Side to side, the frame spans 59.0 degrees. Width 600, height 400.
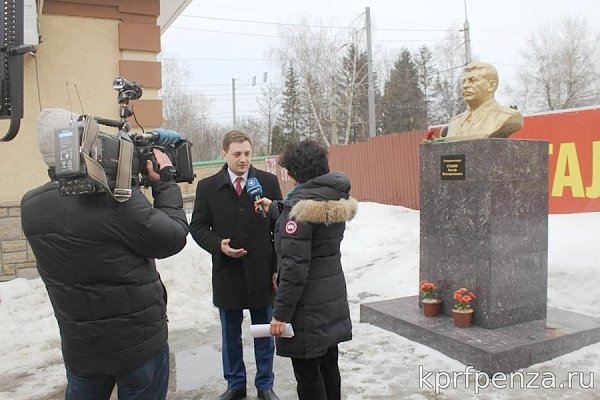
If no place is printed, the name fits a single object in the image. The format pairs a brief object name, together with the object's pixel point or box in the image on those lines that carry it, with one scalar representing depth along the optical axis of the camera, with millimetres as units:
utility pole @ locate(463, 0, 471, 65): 20506
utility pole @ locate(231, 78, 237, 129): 42525
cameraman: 1929
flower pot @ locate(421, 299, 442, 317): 4523
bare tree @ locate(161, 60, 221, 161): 37625
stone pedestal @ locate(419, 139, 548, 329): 4168
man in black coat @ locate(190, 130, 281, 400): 3359
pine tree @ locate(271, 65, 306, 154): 39750
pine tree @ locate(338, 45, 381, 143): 32125
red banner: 8352
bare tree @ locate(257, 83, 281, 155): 38875
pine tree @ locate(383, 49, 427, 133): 42625
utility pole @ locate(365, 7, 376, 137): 21688
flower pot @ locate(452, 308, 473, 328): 4176
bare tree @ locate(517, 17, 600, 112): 36625
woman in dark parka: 2574
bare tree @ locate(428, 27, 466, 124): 38125
